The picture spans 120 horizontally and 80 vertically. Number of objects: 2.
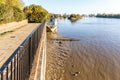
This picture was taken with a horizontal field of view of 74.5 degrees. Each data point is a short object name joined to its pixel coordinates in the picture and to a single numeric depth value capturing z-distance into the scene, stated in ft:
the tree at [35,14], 65.96
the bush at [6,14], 26.00
